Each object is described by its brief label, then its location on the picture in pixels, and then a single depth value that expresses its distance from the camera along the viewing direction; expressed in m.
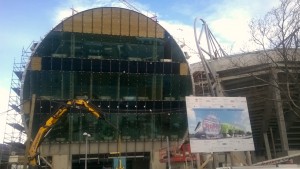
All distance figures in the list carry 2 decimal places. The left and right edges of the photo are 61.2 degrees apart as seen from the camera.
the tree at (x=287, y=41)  14.55
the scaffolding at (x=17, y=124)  30.93
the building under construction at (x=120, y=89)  28.96
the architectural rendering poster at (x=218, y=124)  13.40
